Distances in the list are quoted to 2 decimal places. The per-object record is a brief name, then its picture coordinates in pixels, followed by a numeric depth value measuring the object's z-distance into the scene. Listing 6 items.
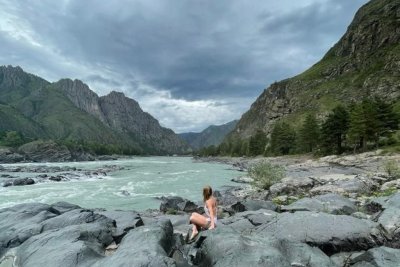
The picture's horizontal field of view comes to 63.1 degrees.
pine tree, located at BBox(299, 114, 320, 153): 112.38
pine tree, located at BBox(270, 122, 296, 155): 135.00
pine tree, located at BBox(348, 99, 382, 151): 76.75
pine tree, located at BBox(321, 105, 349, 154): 89.00
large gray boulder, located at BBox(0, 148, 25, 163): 171.75
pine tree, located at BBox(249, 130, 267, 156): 165.31
